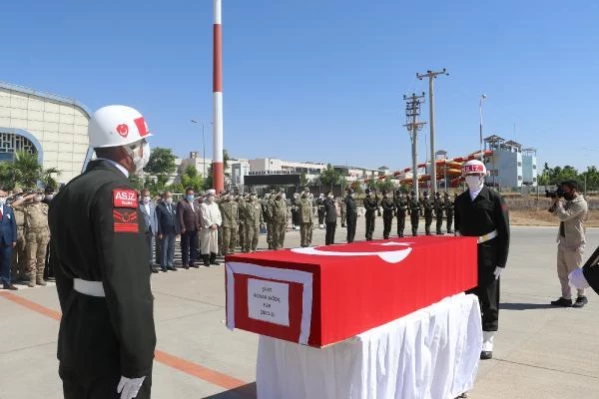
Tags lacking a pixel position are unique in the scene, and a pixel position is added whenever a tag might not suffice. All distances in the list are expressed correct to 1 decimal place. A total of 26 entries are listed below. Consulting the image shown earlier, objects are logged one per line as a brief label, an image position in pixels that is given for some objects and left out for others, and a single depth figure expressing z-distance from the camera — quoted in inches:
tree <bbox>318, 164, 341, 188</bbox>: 4067.4
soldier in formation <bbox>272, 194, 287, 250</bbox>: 558.6
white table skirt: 110.0
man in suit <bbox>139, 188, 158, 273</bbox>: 396.8
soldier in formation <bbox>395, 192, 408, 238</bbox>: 770.3
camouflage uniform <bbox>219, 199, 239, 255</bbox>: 490.9
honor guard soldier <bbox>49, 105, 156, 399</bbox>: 72.3
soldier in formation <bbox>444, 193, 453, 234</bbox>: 815.9
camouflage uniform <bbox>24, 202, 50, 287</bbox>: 337.4
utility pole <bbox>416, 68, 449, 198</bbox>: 1302.9
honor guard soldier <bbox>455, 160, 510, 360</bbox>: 179.2
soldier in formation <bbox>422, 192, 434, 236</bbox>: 824.9
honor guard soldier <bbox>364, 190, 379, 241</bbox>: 706.2
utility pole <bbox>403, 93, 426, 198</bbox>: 1609.3
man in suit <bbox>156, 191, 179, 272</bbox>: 418.6
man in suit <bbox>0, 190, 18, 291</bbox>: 326.3
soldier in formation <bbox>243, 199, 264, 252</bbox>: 517.7
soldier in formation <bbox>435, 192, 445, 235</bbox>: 792.8
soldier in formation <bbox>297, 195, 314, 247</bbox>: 608.7
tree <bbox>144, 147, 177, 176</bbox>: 4281.5
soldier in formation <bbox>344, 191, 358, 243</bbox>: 665.4
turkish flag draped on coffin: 100.0
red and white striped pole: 757.9
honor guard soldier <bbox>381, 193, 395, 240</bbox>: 730.2
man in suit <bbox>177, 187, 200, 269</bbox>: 436.1
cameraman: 268.5
